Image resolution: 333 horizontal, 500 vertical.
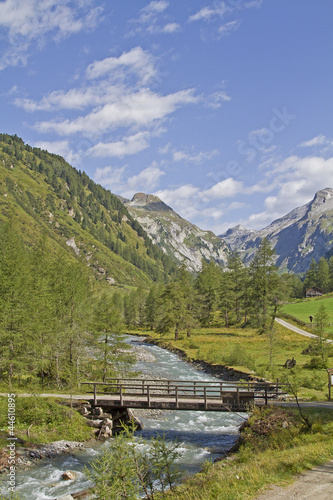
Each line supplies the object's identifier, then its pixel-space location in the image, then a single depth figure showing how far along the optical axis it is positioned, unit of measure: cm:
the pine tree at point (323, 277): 14638
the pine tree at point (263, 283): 6506
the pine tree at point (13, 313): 2842
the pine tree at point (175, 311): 7100
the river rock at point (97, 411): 2689
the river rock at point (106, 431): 2494
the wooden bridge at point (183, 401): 2527
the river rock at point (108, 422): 2625
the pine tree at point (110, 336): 3531
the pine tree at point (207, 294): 9012
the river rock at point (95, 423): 2587
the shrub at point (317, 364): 3777
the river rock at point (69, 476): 1859
